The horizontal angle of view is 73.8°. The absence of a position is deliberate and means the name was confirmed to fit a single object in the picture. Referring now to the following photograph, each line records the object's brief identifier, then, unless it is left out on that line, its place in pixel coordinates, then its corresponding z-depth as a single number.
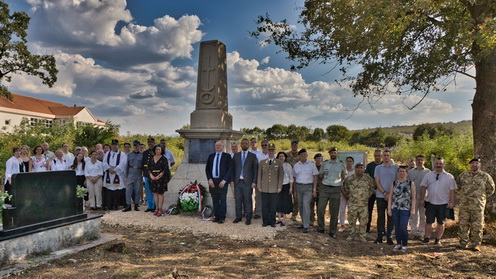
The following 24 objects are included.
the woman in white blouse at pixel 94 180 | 8.67
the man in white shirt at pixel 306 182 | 7.02
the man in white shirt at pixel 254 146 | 8.27
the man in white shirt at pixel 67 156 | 8.80
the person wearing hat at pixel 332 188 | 6.77
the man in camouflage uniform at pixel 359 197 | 6.54
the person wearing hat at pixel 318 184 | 7.41
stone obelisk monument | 8.16
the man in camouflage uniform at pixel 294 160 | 7.91
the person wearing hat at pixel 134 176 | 8.55
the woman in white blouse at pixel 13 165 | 7.07
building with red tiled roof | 30.99
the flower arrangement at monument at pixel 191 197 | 7.69
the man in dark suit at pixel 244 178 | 7.30
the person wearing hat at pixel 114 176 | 8.71
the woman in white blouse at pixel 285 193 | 7.34
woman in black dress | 7.79
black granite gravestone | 4.90
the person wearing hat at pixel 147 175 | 8.21
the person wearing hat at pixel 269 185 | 7.06
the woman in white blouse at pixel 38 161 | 7.59
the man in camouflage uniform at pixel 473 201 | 6.16
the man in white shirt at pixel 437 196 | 6.32
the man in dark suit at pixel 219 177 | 7.25
